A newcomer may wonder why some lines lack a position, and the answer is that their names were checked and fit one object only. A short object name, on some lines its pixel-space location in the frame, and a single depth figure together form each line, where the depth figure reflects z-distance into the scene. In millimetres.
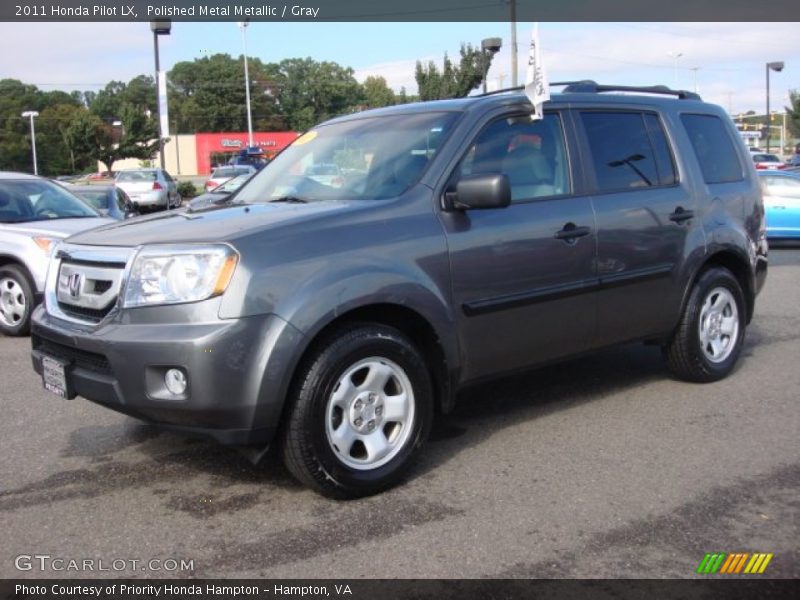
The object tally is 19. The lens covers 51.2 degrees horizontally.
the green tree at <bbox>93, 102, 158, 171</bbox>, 65688
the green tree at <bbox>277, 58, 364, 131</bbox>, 95875
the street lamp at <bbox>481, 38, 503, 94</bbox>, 24484
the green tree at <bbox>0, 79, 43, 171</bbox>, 73438
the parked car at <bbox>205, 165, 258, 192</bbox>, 30497
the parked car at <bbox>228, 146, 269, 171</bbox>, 41678
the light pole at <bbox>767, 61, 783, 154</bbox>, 47781
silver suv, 8211
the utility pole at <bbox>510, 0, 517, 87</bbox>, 26938
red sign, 80938
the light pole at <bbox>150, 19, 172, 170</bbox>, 27352
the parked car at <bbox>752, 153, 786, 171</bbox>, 30998
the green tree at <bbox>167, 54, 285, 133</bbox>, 104625
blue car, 14836
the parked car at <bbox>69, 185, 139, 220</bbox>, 11414
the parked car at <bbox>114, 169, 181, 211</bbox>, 26109
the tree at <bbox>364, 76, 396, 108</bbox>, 83750
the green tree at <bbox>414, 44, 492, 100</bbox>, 33666
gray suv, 3623
